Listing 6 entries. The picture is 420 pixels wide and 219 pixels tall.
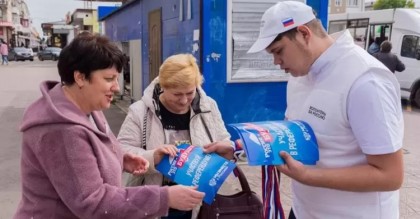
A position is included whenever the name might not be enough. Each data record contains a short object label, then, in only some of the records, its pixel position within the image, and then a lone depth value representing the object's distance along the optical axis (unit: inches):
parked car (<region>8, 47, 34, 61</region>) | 1619.1
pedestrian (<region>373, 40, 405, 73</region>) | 410.0
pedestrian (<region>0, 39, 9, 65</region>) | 1338.6
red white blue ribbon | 79.6
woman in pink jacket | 60.9
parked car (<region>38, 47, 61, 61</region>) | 1672.4
